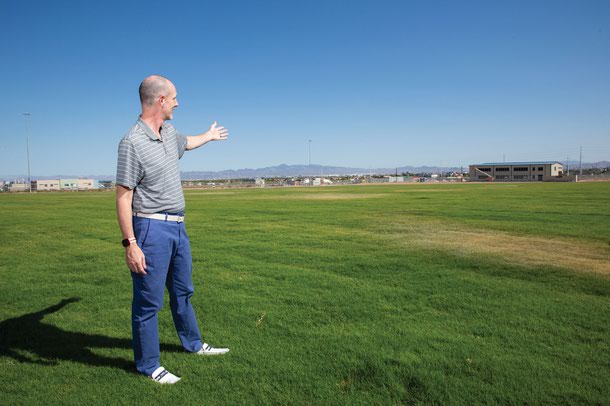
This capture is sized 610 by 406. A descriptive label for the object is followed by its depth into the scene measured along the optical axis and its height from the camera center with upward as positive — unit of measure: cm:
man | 312 -24
